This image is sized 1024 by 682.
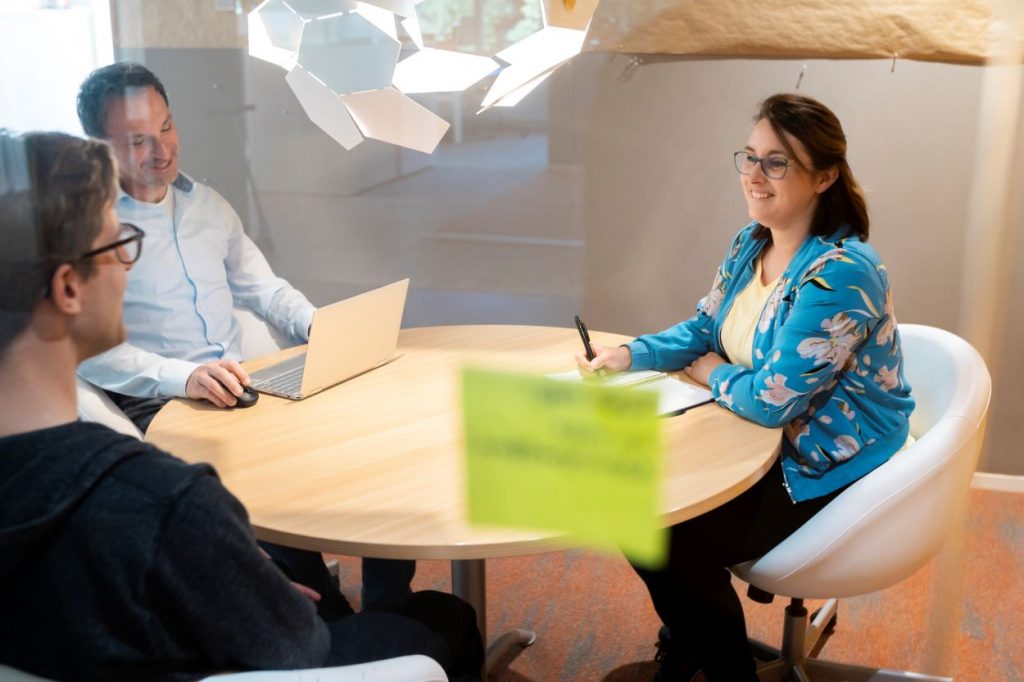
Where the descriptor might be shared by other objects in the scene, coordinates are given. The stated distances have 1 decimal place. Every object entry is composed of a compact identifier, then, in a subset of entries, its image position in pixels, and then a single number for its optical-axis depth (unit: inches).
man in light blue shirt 49.2
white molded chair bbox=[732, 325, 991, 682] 61.1
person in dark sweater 32.3
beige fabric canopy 72.8
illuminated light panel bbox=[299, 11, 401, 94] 53.4
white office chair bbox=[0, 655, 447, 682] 34.7
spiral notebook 65.5
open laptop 66.2
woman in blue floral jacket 60.4
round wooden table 48.8
